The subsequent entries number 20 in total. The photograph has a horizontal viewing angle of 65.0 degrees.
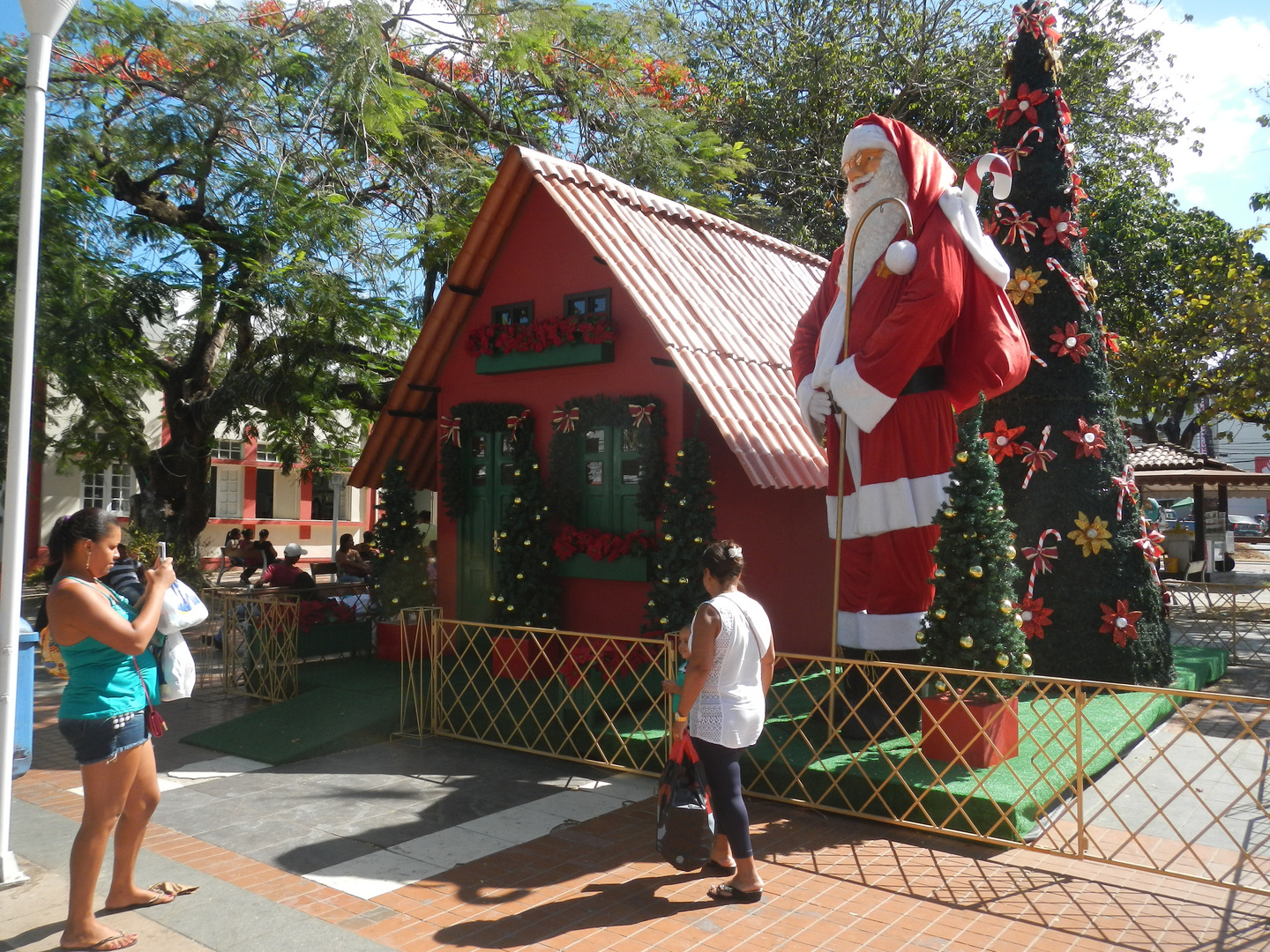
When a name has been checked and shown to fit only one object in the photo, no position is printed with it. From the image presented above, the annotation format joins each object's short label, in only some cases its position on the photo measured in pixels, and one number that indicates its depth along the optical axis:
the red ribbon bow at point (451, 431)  11.58
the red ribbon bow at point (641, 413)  9.73
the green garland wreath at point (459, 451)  11.27
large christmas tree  9.65
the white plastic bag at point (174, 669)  5.13
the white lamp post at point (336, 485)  22.05
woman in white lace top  5.23
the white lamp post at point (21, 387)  5.43
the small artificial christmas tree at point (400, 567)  11.92
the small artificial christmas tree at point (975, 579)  6.93
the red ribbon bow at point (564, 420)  10.45
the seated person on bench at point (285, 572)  12.84
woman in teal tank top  4.61
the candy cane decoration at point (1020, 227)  10.16
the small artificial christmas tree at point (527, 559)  10.24
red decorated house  9.63
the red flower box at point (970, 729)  6.67
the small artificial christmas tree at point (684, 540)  8.74
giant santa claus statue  7.32
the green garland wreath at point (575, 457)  9.55
